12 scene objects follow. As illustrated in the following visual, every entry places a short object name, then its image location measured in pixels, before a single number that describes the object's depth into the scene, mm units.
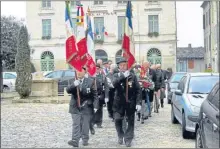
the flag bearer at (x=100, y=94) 11498
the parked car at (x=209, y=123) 6090
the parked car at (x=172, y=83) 19031
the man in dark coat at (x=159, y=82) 15477
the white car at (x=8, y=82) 31078
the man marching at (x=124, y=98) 9219
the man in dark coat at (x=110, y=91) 11233
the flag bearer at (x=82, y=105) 9180
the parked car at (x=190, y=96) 9490
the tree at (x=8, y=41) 26531
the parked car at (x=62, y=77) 23825
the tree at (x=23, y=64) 20734
